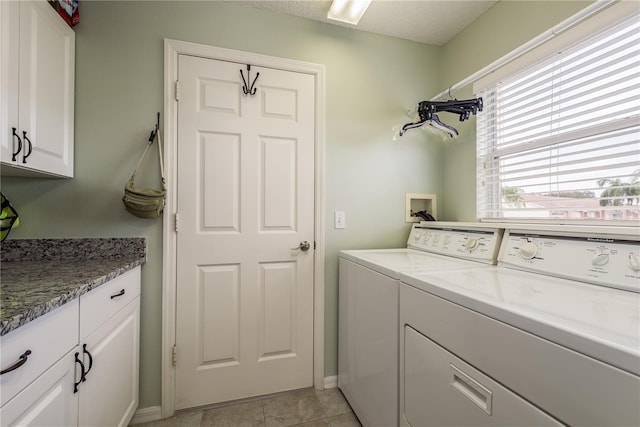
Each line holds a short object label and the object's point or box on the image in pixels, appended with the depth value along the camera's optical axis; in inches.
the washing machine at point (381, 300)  49.1
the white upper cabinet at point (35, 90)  41.4
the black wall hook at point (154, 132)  59.7
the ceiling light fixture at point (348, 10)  59.6
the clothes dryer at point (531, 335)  21.2
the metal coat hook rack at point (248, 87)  66.7
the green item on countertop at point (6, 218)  51.3
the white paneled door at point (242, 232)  63.6
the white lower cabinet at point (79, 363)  26.3
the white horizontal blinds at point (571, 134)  44.3
